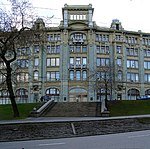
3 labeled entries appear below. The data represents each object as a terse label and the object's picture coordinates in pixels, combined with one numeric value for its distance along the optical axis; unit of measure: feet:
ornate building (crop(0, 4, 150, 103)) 149.41
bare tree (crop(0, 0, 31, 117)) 57.68
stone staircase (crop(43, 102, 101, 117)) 76.50
